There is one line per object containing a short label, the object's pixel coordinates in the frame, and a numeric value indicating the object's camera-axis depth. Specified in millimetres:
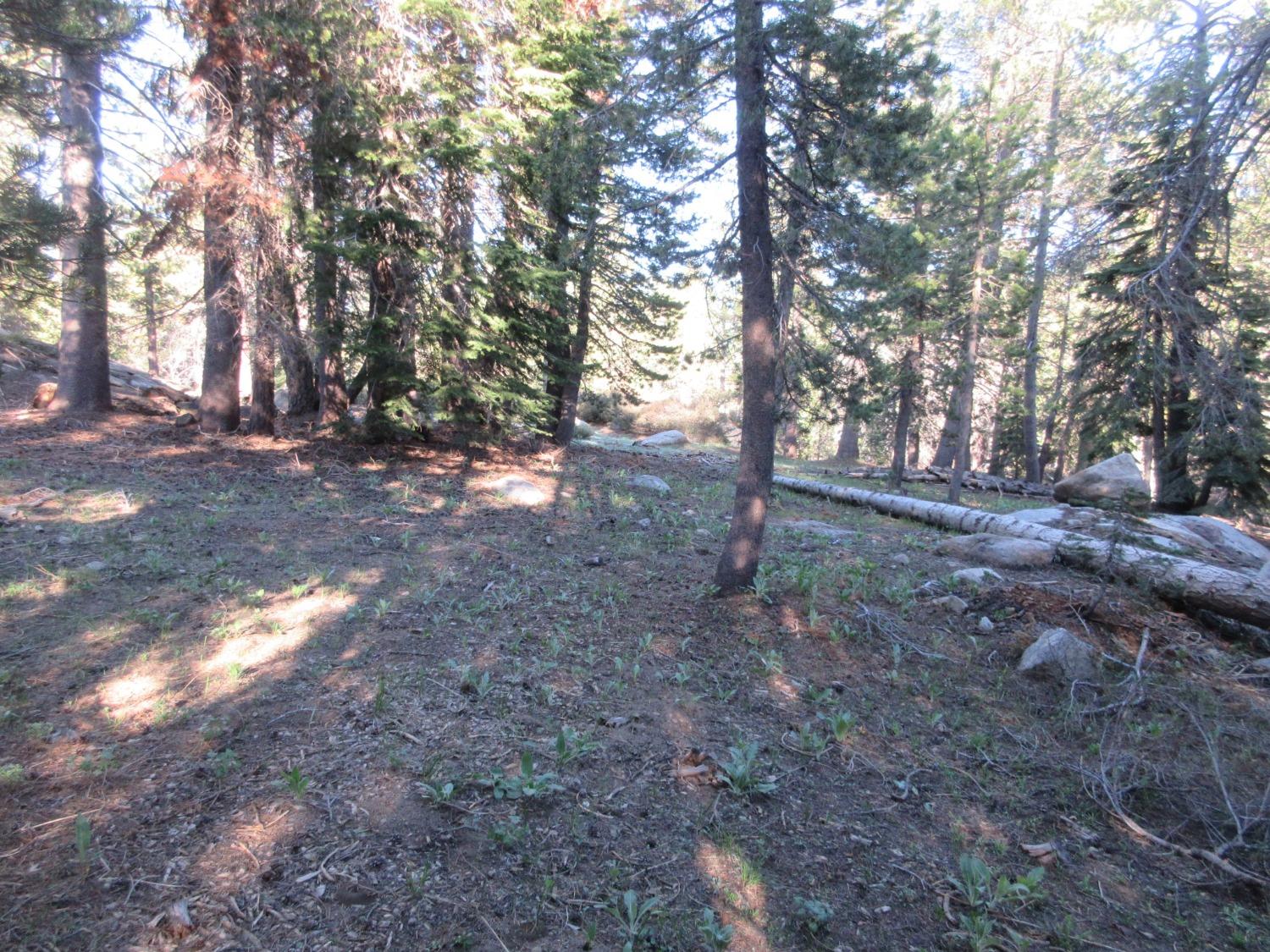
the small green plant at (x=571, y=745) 4023
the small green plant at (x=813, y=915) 3025
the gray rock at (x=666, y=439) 23328
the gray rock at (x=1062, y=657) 5422
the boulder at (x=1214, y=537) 8984
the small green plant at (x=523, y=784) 3635
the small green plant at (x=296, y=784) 3504
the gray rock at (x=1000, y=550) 8062
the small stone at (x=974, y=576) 7098
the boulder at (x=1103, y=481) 15758
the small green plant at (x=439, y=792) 3523
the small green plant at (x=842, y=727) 4586
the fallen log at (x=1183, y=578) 6227
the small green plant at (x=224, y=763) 3615
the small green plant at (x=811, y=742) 4418
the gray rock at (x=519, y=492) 10477
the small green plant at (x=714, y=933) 2832
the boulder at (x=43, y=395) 12953
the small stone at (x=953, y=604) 6535
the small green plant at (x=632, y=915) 2850
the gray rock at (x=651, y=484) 12310
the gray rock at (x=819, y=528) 9695
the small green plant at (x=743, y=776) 3918
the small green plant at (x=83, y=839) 2951
